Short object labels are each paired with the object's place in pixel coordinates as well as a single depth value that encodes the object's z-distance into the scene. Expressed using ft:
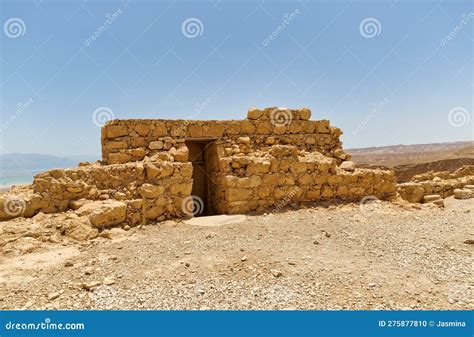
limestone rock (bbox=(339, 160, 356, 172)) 29.53
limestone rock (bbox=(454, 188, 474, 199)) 31.76
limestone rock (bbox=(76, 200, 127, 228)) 20.45
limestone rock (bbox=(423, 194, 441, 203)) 30.63
